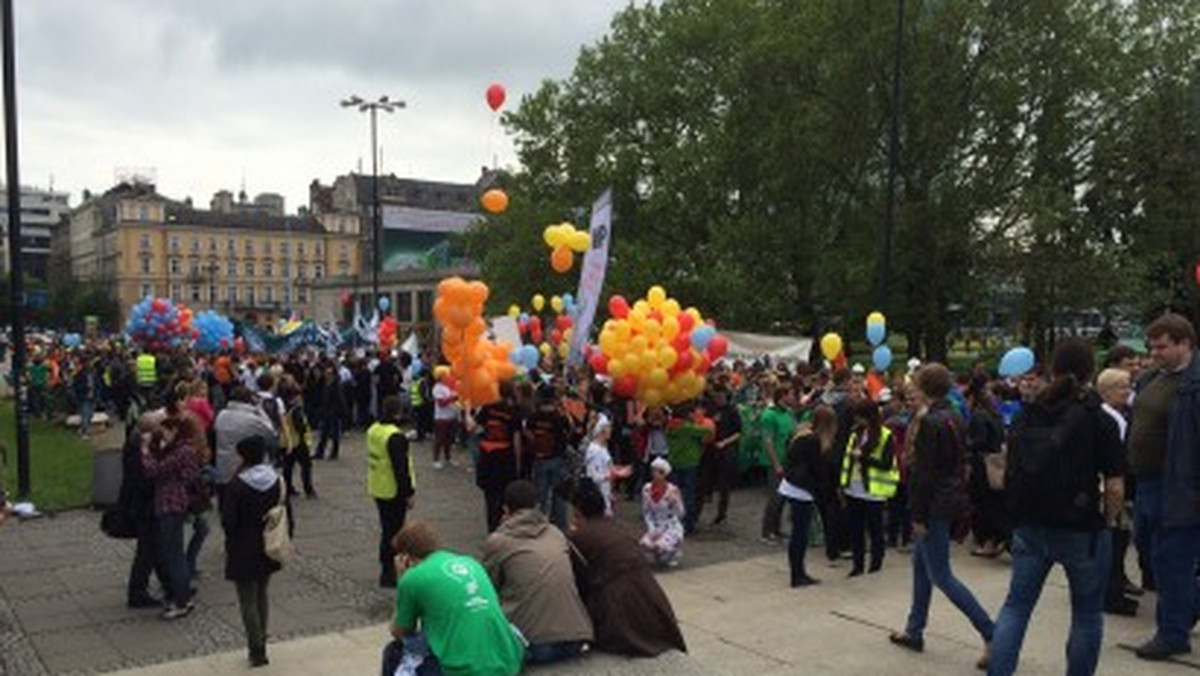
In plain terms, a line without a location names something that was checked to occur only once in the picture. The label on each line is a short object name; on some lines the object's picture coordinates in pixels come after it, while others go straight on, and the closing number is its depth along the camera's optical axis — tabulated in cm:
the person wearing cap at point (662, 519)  925
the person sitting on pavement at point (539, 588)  525
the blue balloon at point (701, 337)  1182
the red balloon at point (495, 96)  1378
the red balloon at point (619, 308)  1243
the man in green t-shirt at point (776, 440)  1059
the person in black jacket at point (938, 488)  613
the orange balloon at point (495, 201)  1320
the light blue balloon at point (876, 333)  1661
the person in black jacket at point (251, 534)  660
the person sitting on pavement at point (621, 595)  548
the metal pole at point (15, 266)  1206
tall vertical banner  1212
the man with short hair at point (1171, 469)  589
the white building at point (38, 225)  15575
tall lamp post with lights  3403
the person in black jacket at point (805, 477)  864
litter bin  993
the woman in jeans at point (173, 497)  783
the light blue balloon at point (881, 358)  1575
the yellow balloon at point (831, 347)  1589
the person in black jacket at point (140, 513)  788
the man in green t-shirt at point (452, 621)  477
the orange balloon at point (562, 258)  1374
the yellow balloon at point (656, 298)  1234
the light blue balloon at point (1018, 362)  1089
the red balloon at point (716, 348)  1231
